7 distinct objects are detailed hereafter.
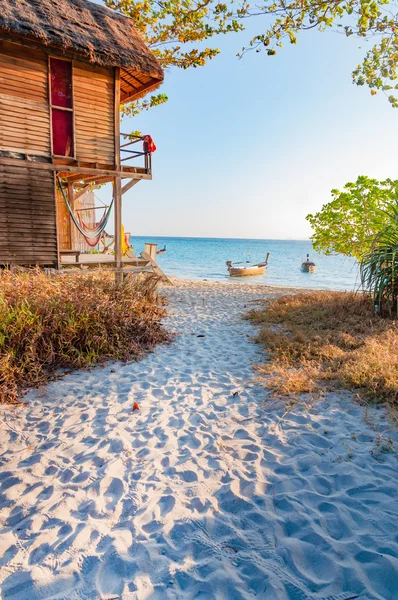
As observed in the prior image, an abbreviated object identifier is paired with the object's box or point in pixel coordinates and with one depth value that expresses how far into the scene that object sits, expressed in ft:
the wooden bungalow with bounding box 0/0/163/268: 25.93
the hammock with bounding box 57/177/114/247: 34.40
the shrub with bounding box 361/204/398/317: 20.39
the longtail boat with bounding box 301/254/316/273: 101.71
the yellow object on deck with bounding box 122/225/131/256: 42.63
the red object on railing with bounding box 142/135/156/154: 31.55
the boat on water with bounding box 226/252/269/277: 81.15
